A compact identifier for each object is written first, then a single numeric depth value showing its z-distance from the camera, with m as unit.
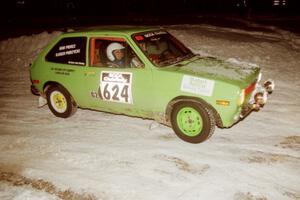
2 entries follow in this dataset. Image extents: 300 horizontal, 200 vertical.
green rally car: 5.21
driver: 6.02
